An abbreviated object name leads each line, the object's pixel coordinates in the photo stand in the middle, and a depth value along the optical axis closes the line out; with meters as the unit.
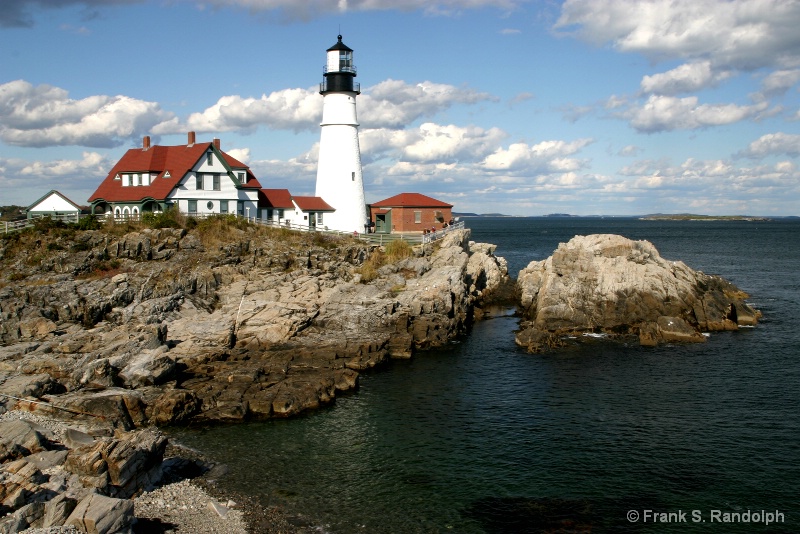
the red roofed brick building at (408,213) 53.38
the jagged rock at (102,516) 14.85
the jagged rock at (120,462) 17.62
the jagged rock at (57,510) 15.15
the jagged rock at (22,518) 14.77
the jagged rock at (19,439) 18.77
